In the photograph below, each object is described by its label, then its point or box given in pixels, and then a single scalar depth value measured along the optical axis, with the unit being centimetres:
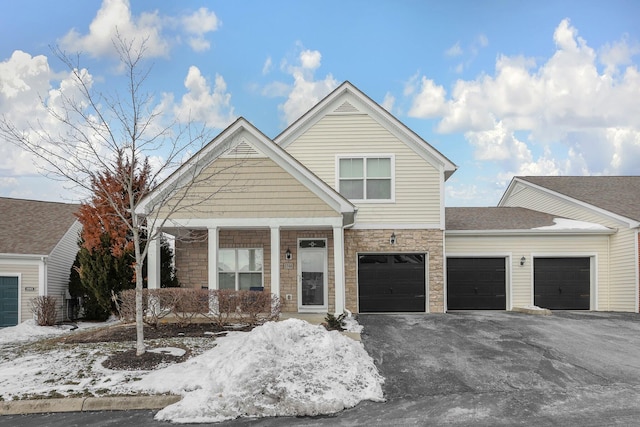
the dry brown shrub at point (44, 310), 1823
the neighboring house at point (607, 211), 1808
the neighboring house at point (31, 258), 1945
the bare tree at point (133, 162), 993
